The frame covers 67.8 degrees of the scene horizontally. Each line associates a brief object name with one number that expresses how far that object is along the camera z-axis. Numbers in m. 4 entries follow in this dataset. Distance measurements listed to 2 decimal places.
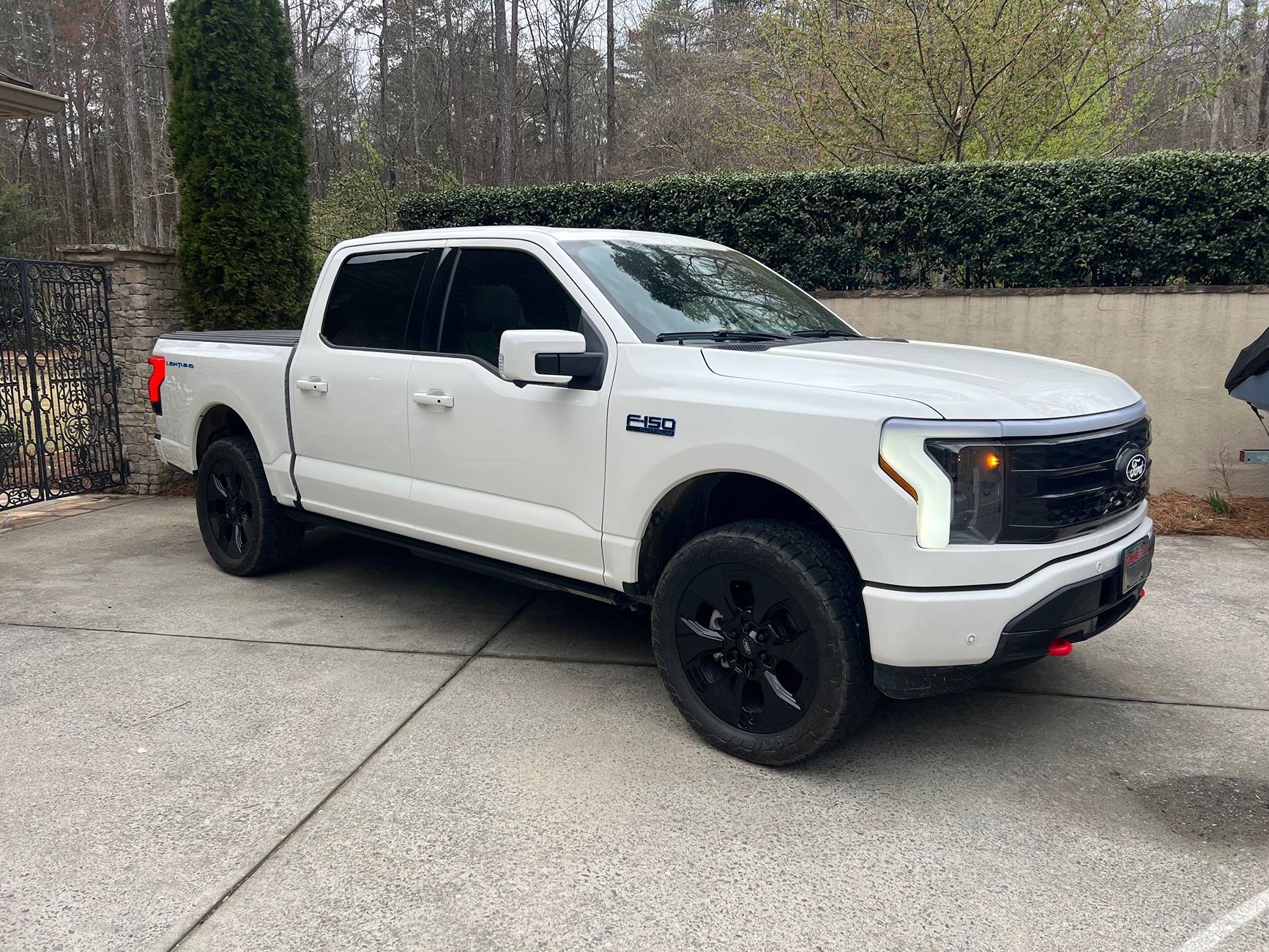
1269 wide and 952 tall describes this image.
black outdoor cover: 6.33
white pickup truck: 2.95
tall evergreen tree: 8.28
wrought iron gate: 7.58
